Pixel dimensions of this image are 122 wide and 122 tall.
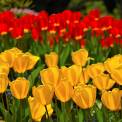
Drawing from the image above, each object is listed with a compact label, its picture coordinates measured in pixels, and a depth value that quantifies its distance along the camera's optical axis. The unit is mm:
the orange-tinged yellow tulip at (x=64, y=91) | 3046
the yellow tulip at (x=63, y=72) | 3326
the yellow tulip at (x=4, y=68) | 3516
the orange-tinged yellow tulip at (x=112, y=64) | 3403
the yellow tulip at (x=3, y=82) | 3248
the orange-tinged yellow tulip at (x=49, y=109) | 3335
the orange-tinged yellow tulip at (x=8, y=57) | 3818
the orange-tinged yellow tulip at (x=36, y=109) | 3135
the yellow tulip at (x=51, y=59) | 3946
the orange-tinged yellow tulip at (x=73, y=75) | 3338
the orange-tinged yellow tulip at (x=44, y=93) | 3015
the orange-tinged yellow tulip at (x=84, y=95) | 2986
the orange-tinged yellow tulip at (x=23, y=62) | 3677
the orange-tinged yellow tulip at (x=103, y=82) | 3241
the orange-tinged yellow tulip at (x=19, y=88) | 3185
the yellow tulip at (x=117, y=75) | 3152
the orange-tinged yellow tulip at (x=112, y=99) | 3026
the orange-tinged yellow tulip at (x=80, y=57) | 3895
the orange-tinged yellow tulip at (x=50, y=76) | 3239
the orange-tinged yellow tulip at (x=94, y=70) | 3478
